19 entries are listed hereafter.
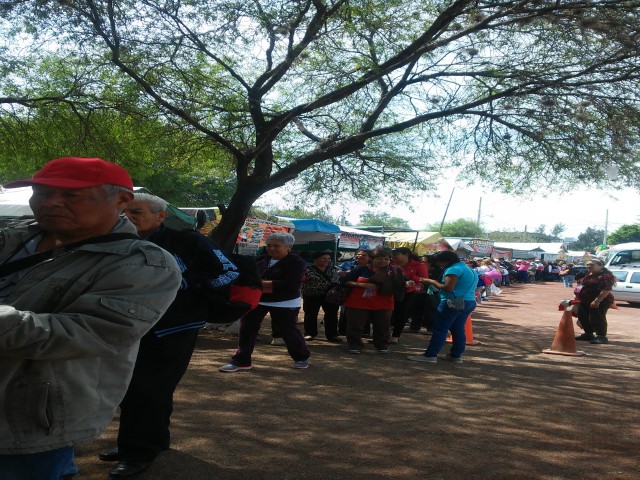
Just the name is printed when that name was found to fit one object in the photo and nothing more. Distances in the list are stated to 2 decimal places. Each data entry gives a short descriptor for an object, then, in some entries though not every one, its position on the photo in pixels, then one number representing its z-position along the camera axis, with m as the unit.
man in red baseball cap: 1.74
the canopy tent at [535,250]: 60.06
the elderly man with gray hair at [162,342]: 3.72
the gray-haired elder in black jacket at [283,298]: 7.09
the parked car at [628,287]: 22.69
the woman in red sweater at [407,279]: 10.66
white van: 27.20
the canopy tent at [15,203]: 8.92
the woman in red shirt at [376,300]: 9.04
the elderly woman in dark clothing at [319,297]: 10.03
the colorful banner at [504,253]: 49.11
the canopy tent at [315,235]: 17.05
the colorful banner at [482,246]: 41.45
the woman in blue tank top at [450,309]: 8.34
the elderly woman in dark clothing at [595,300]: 11.87
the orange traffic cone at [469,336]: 11.04
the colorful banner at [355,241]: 20.48
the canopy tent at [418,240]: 24.48
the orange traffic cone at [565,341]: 10.16
